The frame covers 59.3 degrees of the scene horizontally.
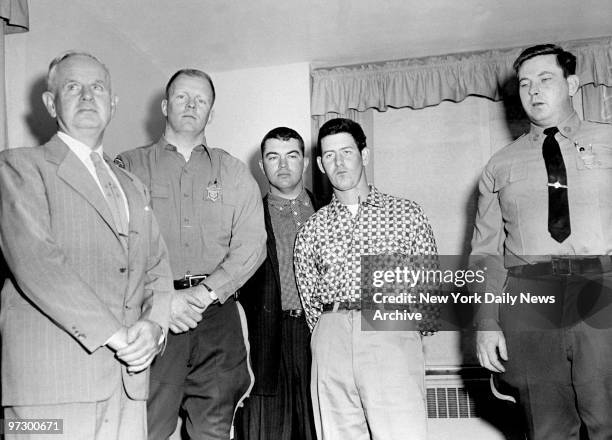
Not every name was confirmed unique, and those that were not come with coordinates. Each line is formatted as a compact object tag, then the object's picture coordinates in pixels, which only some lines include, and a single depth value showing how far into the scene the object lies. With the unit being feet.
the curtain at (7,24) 8.34
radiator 12.08
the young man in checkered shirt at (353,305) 6.75
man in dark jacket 8.54
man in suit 4.92
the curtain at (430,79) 13.43
